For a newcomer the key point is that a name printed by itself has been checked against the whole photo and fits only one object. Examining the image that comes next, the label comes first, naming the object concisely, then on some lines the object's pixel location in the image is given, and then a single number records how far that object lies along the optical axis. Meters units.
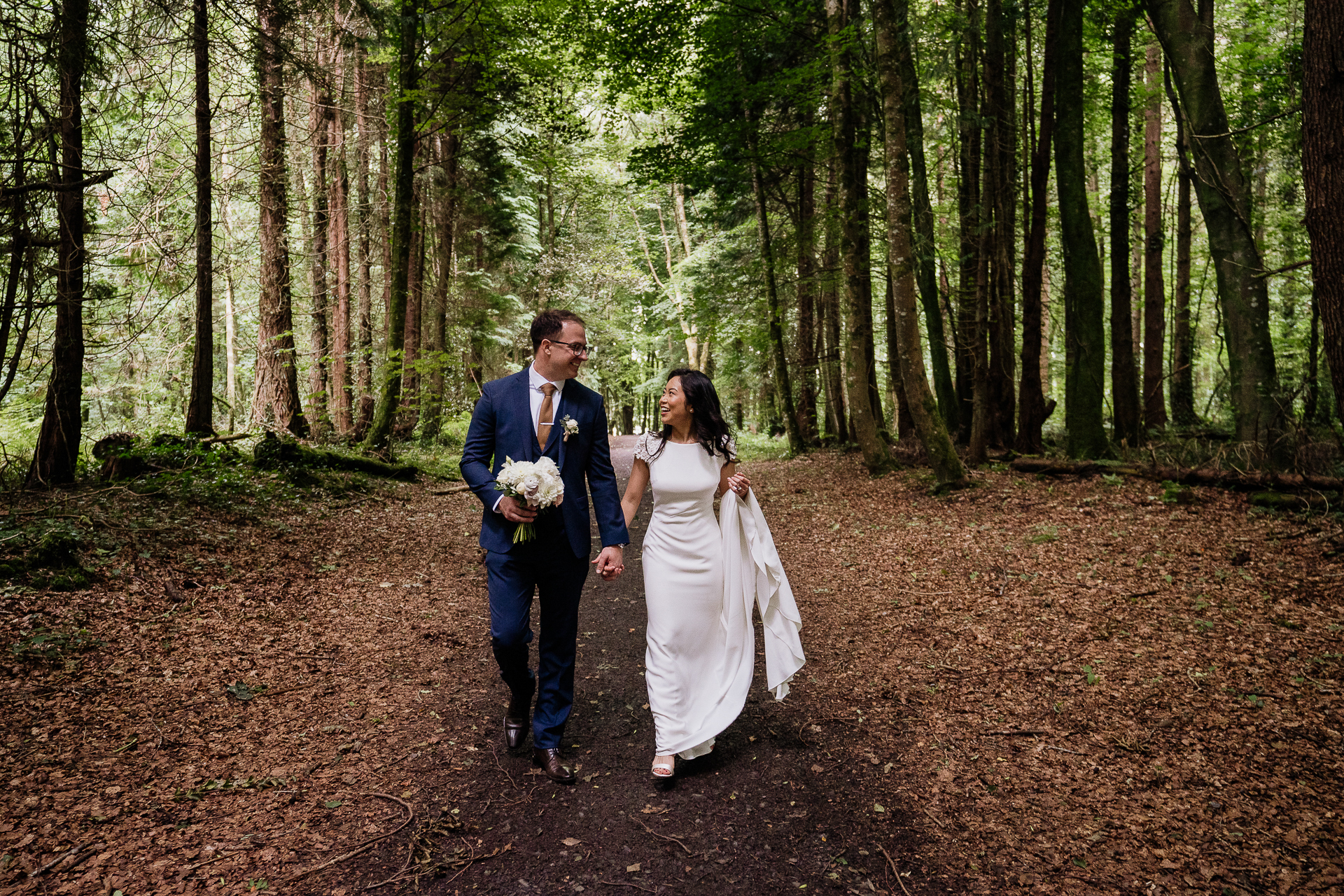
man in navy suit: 3.93
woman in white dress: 4.09
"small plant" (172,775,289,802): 3.50
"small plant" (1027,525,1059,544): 7.62
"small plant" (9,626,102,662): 4.54
